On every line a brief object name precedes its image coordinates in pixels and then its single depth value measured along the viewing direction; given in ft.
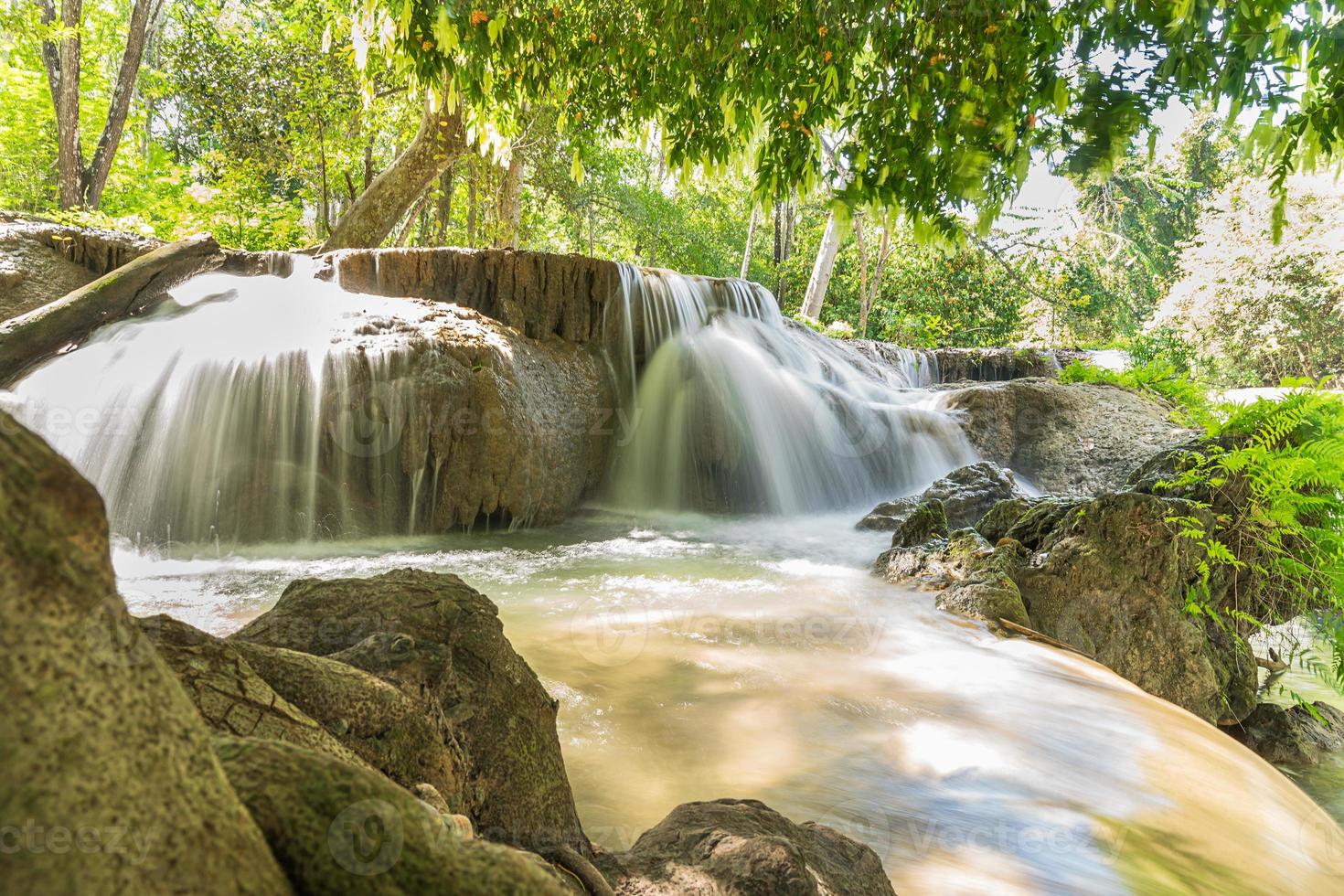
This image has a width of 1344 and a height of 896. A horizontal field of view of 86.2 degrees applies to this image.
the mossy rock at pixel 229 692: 3.93
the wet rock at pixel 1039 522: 16.19
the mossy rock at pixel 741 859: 4.42
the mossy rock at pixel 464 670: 5.32
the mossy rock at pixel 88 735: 1.90
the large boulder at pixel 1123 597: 14.48
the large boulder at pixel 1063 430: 29.17
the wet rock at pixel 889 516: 24.53
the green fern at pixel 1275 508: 14.93
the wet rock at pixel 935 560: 15.87
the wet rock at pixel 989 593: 14.02
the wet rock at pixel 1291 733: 14.21
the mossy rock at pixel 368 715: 4.57
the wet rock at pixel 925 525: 18.80
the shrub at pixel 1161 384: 31.48
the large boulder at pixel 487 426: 21.47
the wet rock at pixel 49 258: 24.29
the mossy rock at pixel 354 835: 2.65
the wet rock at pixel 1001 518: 17.92
